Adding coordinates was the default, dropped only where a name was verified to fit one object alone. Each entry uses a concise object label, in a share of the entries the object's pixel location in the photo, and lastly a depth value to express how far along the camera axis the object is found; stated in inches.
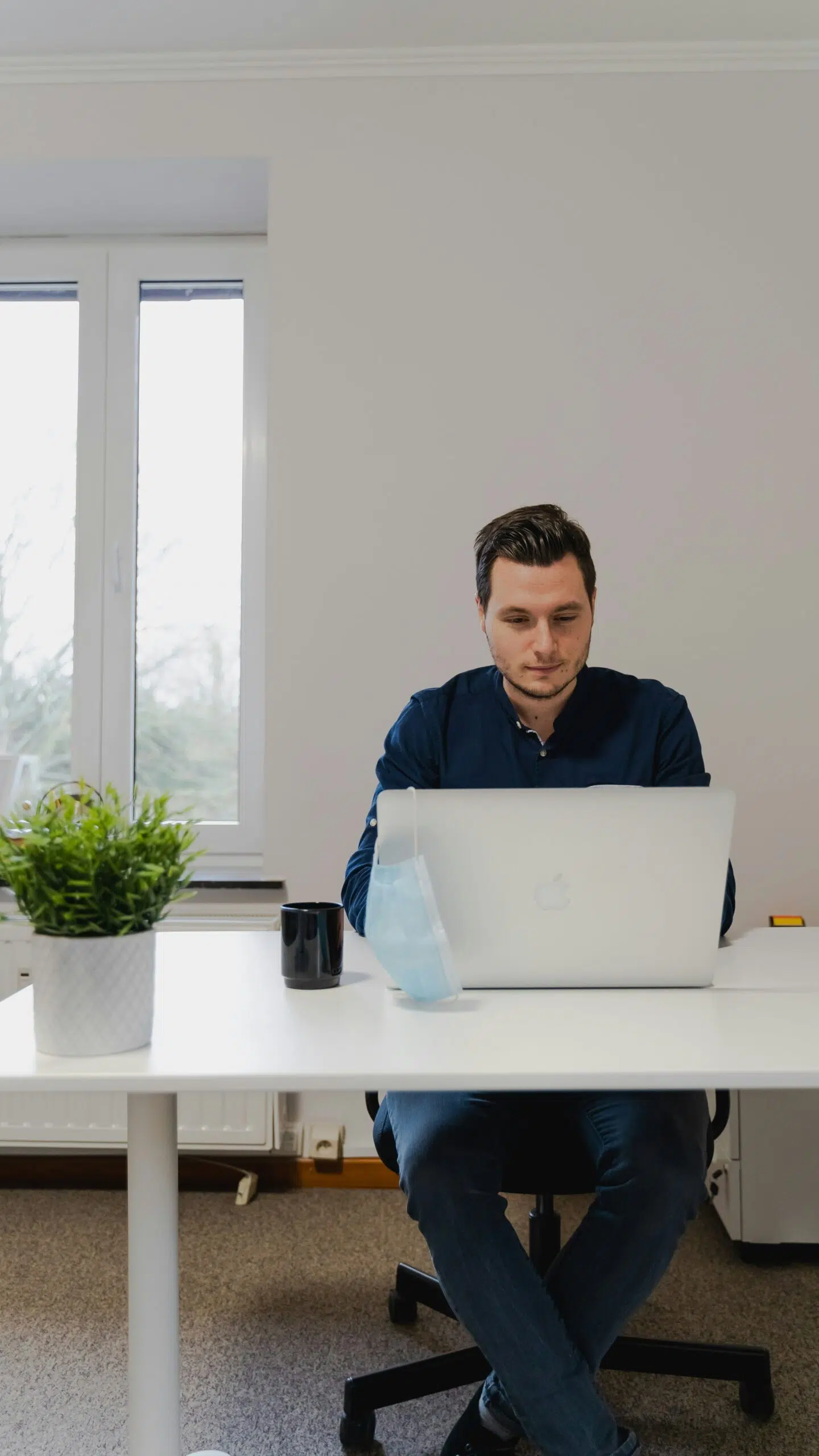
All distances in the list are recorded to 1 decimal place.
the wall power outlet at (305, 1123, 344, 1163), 101.3
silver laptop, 48.7
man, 49.3
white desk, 38.7
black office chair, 61.4
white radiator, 98.8
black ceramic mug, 53.3
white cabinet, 84.7
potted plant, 41.0
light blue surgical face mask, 46.8
